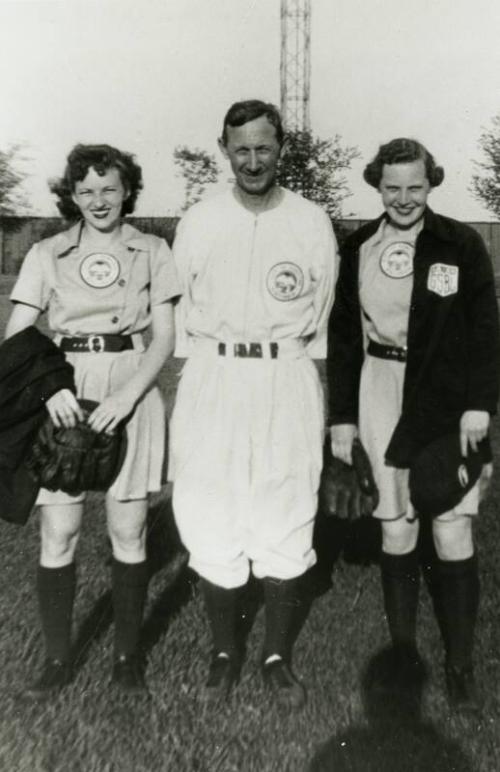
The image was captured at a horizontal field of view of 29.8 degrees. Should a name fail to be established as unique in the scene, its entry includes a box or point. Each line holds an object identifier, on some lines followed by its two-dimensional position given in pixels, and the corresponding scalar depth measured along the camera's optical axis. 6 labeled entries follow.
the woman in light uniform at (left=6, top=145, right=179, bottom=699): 3.38
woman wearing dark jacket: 3.44
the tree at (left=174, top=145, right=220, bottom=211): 26.52
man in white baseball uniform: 3.52
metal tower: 21.28
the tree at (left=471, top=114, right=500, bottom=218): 30.89
